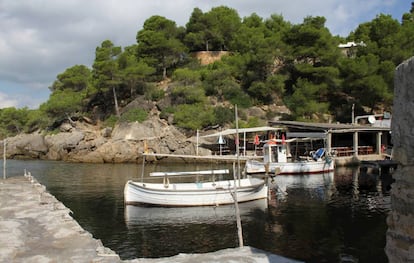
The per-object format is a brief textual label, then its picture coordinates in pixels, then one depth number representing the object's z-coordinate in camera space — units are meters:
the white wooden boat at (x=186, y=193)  23.48
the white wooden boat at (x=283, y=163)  38.75
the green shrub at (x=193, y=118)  56.66
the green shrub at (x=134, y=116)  58.84
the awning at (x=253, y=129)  45.41
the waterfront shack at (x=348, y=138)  44.41
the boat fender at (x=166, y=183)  23.86
